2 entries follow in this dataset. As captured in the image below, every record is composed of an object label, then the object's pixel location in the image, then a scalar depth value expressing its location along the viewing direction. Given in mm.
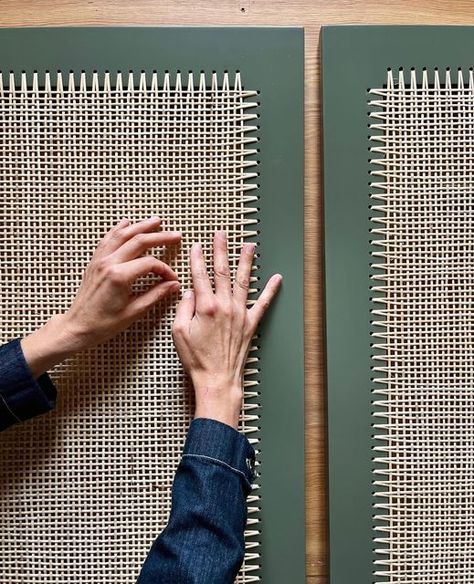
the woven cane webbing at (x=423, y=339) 779
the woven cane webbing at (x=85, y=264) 777
